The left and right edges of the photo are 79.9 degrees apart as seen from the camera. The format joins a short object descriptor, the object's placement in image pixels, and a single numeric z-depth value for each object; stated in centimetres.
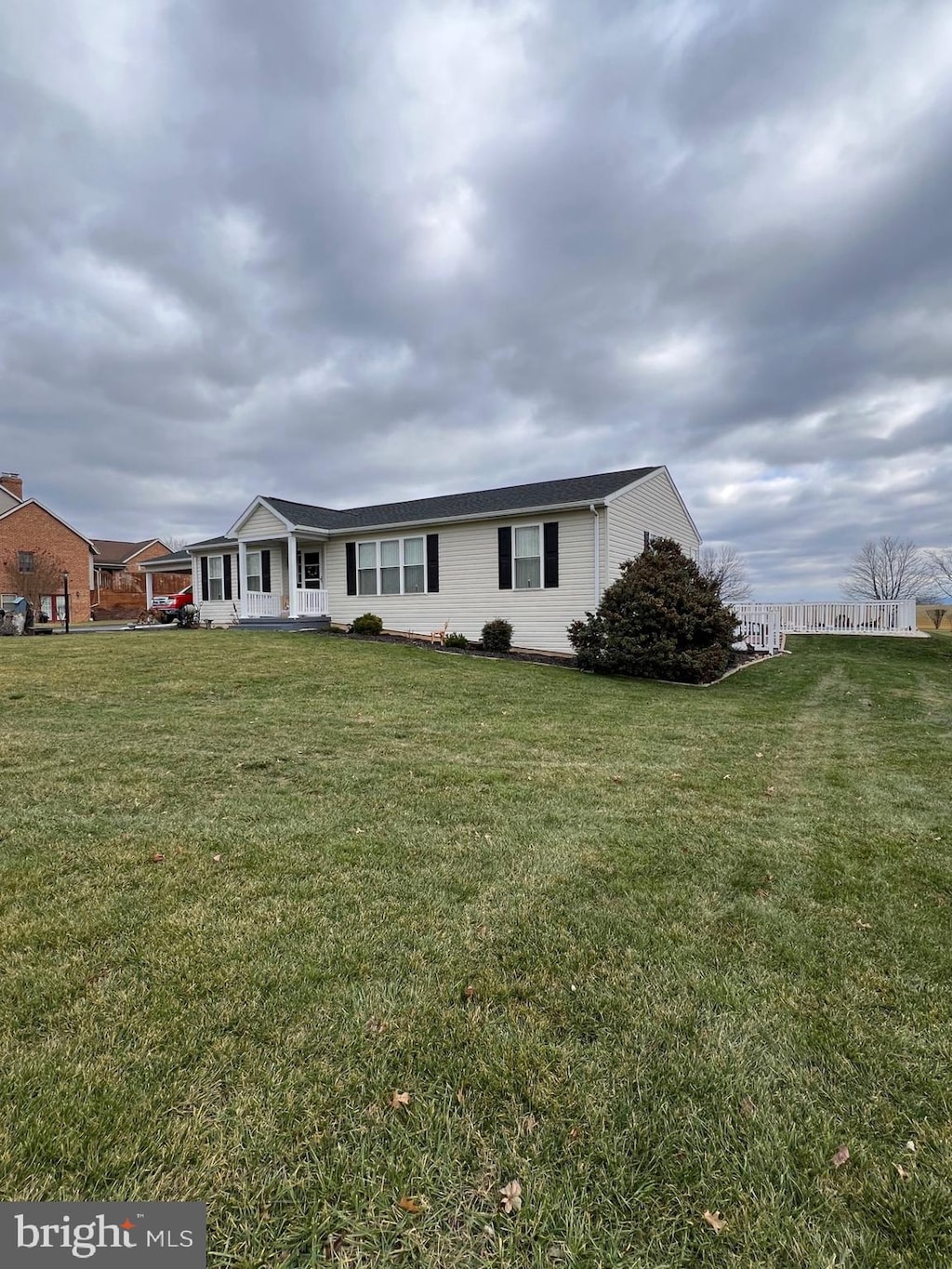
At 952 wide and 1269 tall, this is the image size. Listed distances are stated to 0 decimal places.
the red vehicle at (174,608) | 2208
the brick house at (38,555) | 3519
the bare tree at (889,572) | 3719
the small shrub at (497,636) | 1509
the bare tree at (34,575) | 3506
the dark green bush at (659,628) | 1206
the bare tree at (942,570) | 3422
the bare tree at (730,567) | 3634
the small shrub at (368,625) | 1712
